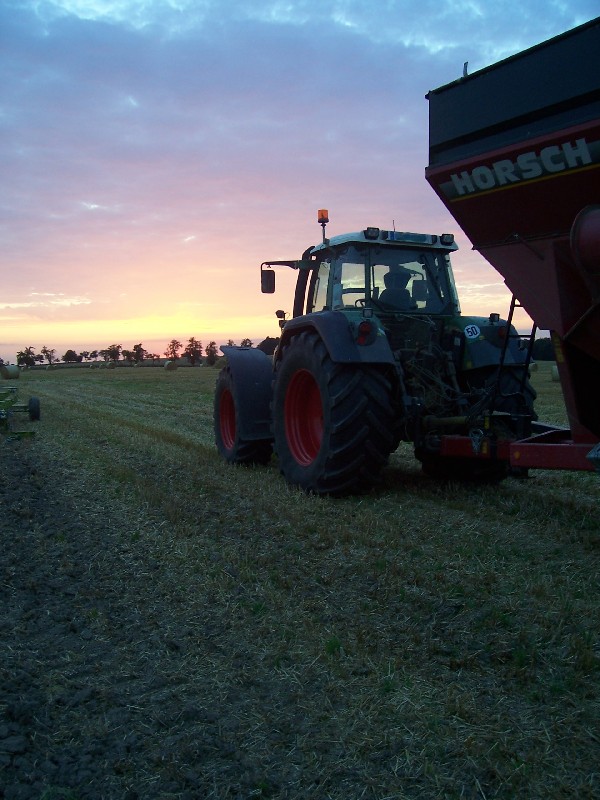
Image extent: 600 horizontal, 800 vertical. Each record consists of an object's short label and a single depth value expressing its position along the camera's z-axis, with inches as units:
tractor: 203.3
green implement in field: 368.5
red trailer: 134.6
